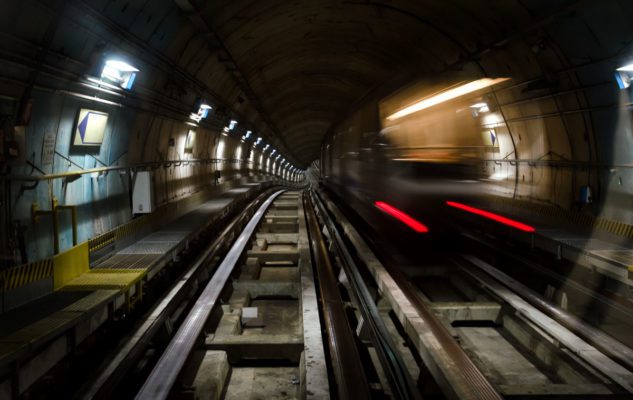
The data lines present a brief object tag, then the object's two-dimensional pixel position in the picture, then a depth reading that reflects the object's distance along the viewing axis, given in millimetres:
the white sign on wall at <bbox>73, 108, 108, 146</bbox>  6918
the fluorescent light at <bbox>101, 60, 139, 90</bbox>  7043
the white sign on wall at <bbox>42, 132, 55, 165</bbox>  6152
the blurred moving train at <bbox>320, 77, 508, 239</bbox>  7613
